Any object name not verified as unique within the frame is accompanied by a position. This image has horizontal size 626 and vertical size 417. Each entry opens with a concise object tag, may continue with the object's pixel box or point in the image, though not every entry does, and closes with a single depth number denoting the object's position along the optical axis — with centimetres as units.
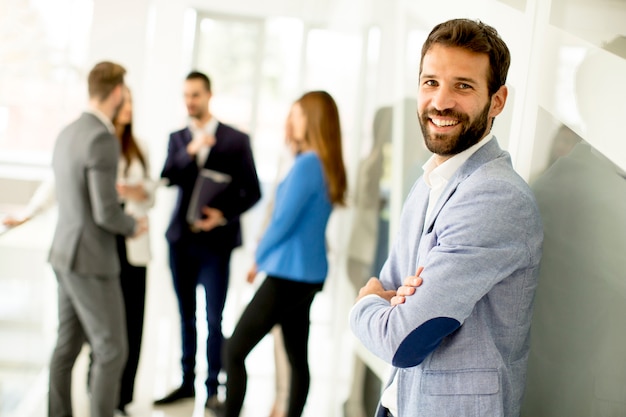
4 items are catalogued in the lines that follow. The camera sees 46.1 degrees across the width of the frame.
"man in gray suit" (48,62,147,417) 281
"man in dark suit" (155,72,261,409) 375
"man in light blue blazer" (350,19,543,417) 129
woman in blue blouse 306
